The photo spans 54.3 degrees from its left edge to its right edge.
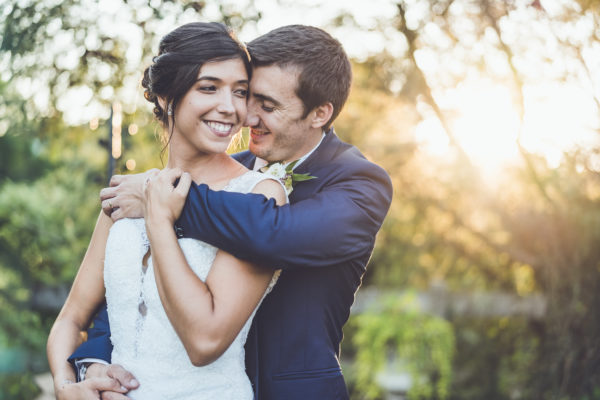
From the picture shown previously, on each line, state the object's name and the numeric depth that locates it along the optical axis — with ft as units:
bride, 5.65
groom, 5.82
